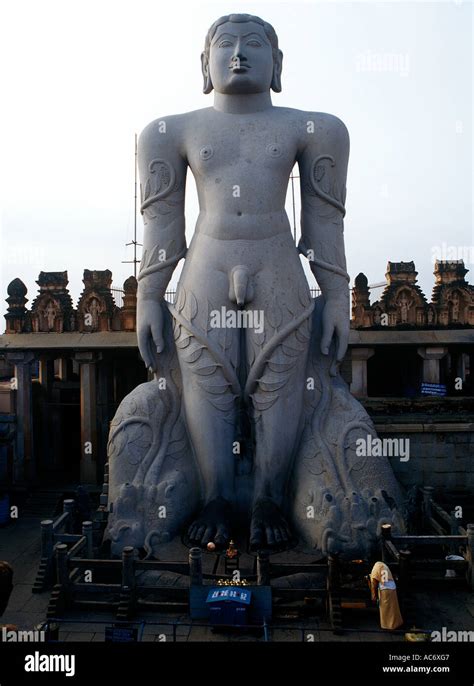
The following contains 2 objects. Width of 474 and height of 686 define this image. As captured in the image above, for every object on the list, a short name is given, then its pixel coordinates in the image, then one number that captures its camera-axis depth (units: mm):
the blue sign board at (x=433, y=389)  14586
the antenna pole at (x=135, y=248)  19256
